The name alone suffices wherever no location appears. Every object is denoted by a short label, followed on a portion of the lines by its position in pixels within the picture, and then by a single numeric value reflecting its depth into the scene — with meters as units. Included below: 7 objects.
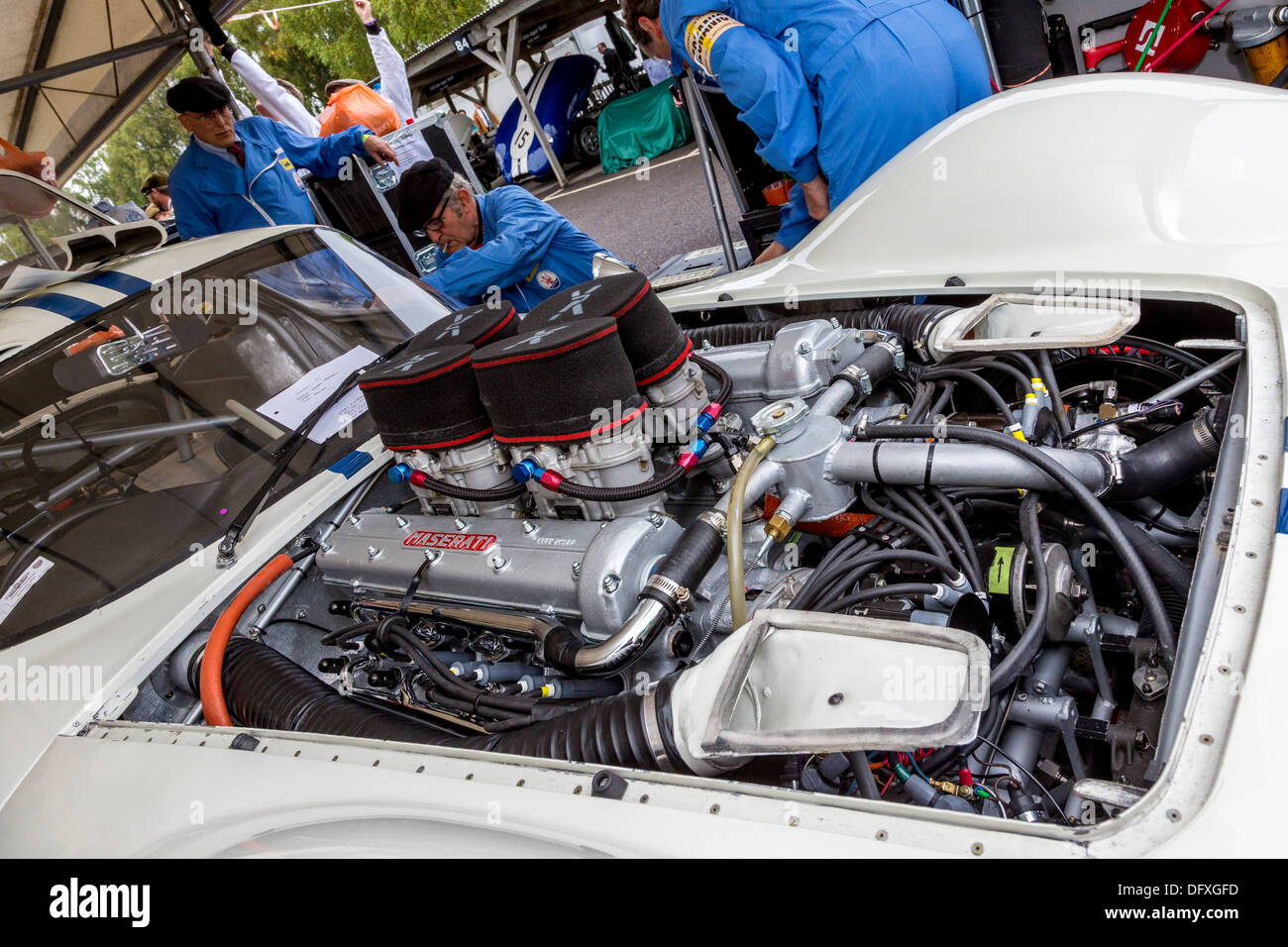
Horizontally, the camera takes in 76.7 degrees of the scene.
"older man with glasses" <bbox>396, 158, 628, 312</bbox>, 3.27
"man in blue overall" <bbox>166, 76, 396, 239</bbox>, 4.50
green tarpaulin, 11.32
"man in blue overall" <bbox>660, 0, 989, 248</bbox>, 2.68
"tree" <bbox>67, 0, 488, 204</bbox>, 19.69
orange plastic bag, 7.29
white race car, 1.05
